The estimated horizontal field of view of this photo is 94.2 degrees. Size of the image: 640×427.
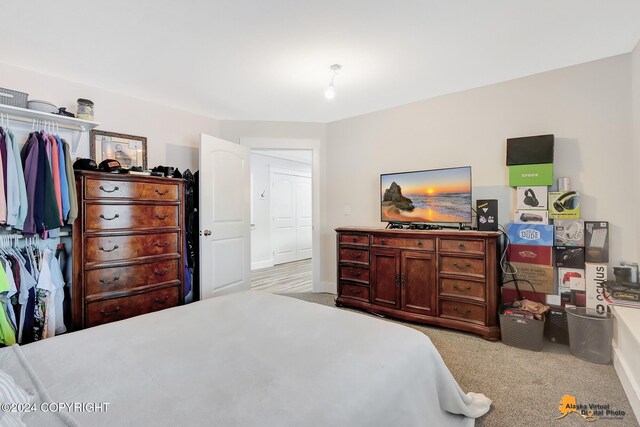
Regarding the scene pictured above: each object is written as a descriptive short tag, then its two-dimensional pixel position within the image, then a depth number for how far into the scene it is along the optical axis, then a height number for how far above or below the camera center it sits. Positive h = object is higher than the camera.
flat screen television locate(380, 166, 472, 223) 2.94 +0.14
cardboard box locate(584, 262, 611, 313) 2.37 -0.62
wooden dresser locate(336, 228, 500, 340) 2.61 -0.66
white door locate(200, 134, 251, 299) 3.34 -0.09
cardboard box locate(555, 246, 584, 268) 2.50 -0.41
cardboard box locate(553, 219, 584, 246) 2.51 -0.20
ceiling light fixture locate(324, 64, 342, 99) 2.59 +1.24
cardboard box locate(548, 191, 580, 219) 2.52 +0.03
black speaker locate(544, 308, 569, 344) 2.45 -0.98
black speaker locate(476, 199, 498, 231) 2.78 -0.05
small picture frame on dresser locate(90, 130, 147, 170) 2.99 +0.66
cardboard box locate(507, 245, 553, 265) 2.62 -0.41
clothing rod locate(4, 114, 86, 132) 2.38 +0.75
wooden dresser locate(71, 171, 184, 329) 2.36 -0.32
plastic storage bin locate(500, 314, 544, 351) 2.37 -1.00
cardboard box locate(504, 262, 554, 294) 2.61 -0.61
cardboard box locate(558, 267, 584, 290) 2.50 -0.58
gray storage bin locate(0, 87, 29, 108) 2.23 +0.87
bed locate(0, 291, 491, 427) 0.78 -0.53
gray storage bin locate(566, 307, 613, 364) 2.19 -0.95
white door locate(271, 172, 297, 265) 6.59 -0.17
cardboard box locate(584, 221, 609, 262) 2.43 -0.27
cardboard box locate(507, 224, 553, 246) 2.61 -0.23
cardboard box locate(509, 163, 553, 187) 2.59 +0.30
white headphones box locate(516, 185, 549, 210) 2.64 +0.10
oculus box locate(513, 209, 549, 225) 2.64 -0.07
